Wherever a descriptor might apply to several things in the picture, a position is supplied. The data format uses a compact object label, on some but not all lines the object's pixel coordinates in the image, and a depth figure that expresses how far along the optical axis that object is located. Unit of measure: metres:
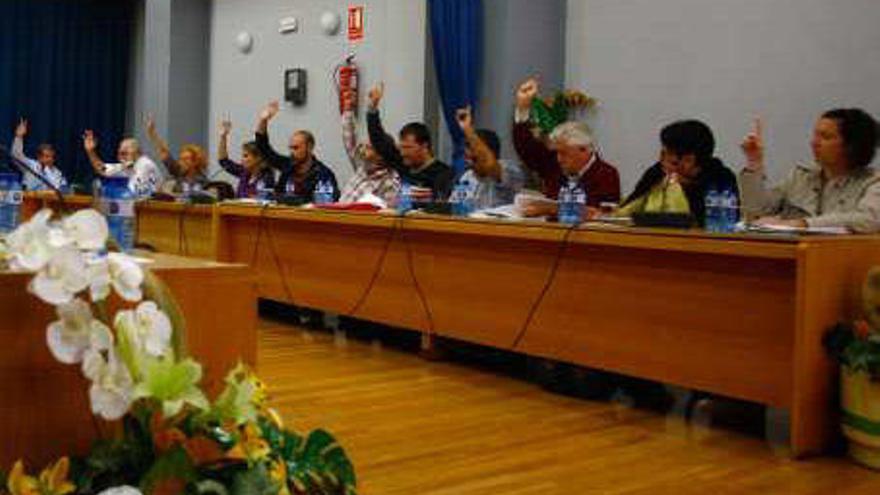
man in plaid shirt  5.07
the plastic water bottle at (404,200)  4.28
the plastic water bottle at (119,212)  1.91
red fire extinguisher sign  6.92
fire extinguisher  6.90
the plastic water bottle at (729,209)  3.17
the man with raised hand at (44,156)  8.44
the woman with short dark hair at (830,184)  3.09
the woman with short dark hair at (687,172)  3.55
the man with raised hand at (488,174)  4.53
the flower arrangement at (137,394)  1.06
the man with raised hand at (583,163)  4.02
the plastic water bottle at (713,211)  3.13
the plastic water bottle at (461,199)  3.94
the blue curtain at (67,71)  9.52
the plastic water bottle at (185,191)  5.61
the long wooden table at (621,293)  2.70
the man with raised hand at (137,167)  7.01
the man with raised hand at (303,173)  5.46
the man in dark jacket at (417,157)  4.74
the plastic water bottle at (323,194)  5.09
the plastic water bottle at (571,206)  3.47
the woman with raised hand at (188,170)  6.65
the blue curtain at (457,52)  5.73
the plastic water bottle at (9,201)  2.25
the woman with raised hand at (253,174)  6.05
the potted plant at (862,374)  2.54
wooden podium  1.25
